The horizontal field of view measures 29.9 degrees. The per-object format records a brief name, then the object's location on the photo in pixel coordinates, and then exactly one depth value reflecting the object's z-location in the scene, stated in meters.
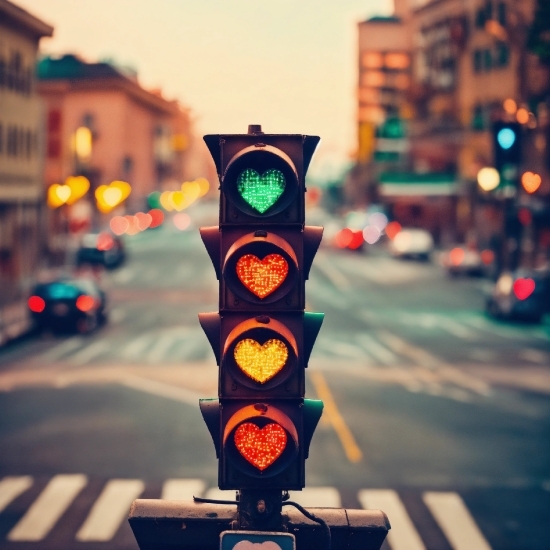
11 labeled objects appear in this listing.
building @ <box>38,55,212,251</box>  83.31
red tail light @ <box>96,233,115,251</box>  60.12
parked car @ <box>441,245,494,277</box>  58.03
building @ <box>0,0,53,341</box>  50.97
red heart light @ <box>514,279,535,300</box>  38.53
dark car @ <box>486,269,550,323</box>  38.47
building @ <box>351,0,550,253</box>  69.50
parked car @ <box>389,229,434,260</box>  69.00
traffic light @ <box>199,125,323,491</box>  4.57
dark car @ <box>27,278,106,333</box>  34.09
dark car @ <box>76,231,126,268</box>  59.09
